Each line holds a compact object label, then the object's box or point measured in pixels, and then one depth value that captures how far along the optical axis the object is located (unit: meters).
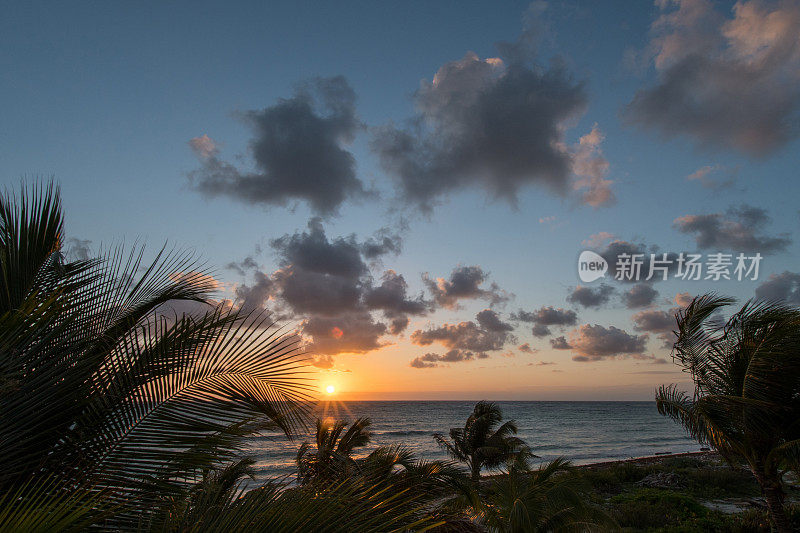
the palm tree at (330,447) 11.14
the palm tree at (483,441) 19.03
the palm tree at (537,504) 6.66
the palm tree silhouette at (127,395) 3.38
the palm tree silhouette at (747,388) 7.62
